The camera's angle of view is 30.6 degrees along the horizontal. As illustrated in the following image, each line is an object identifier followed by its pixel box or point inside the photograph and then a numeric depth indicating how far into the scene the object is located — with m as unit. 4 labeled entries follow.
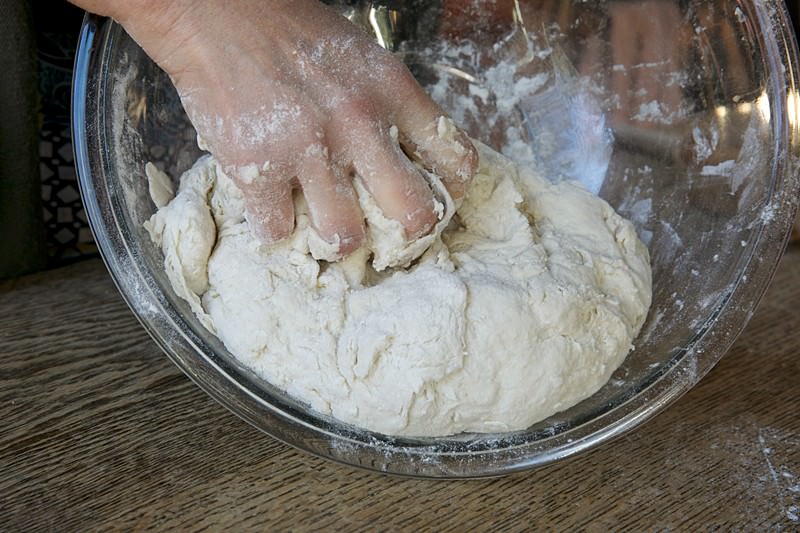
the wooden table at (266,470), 0.50
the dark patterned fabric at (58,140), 0.62
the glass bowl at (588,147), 0.51
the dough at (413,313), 0.50
